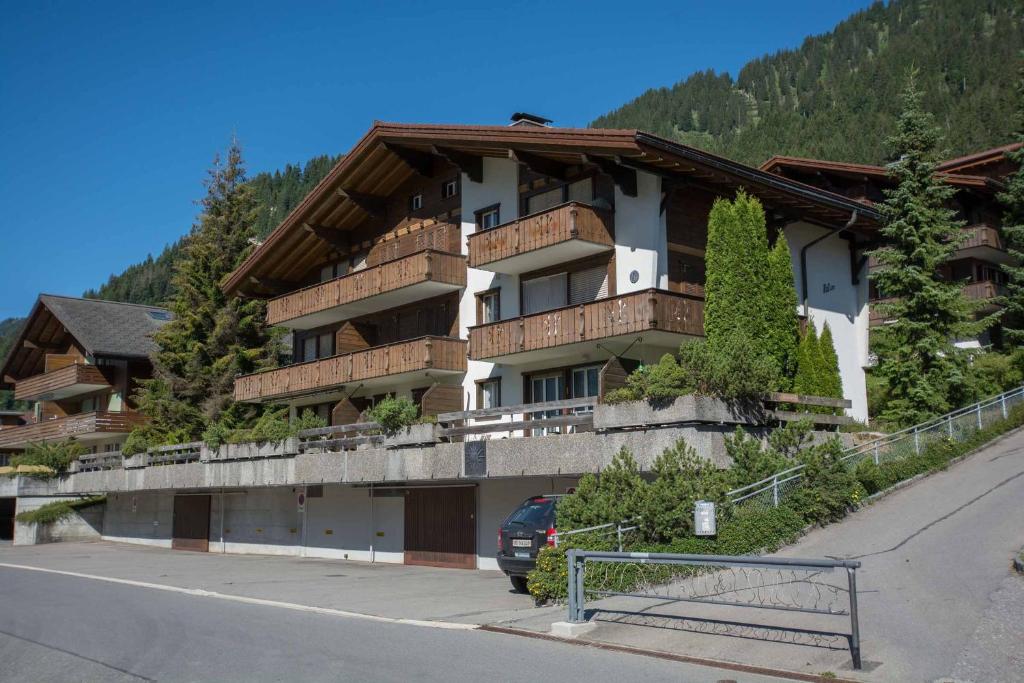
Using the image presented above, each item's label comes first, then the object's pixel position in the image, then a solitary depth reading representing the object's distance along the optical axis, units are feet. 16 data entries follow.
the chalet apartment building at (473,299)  77.05
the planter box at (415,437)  75.20
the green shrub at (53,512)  138.21
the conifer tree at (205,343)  136.77
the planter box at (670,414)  56.65
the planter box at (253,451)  93.81
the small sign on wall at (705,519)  49.01
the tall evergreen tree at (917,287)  82.84
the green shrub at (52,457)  139.44
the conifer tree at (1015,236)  101.35
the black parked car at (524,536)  57.06
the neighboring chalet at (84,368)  160.76
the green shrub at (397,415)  78.07
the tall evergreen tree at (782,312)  76.28
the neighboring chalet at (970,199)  117.39
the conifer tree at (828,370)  86.17
